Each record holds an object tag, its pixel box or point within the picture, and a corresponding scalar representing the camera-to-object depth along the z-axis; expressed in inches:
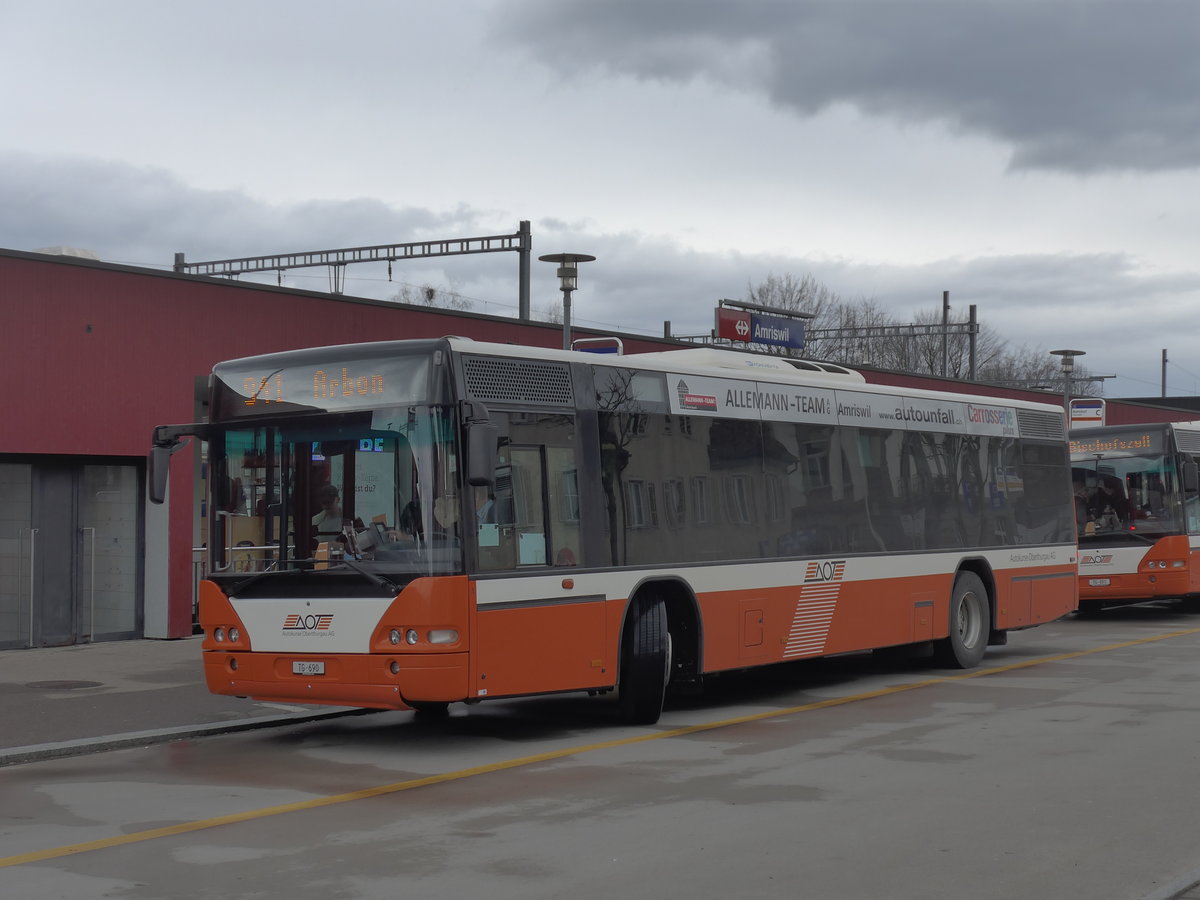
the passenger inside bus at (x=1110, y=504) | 949.2
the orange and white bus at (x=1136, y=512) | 931.3
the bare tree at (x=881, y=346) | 2630.4
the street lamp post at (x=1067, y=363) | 1423.5
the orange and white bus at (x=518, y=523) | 407.8
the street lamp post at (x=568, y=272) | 808.9
